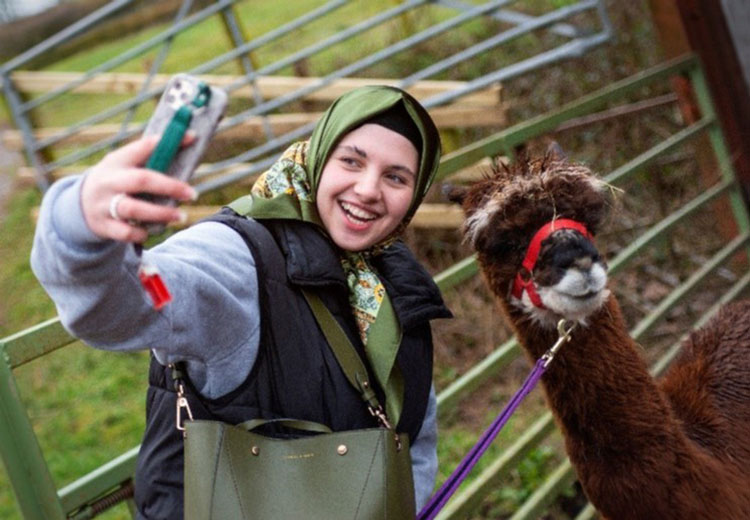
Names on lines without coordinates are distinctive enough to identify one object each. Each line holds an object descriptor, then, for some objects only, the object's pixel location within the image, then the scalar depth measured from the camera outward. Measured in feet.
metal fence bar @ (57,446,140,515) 7.07
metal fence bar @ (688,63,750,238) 18.28
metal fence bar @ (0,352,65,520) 6.71
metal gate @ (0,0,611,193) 17.97
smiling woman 4.00
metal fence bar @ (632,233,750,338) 15.01
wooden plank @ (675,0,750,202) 17.95
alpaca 8.27
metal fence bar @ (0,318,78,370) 6.82
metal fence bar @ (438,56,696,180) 11.44
